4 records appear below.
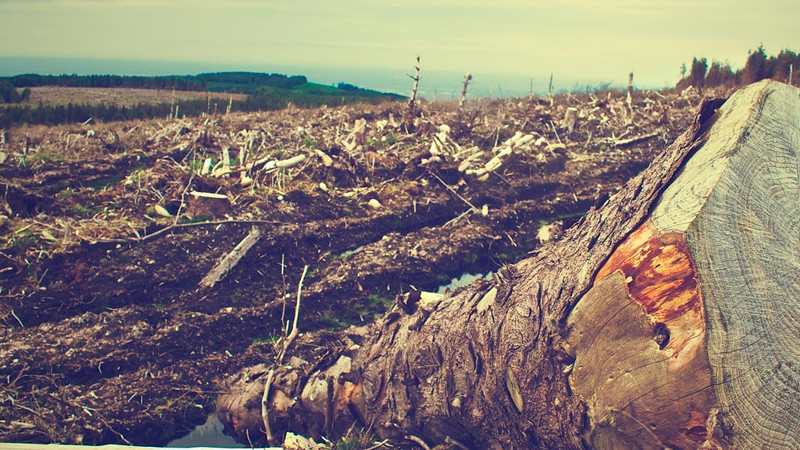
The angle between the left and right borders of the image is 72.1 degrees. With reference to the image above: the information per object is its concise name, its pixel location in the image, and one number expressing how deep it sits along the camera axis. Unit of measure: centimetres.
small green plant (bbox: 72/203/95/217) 705
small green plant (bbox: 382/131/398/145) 1093
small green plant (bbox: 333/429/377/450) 342
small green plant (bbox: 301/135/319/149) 1000
